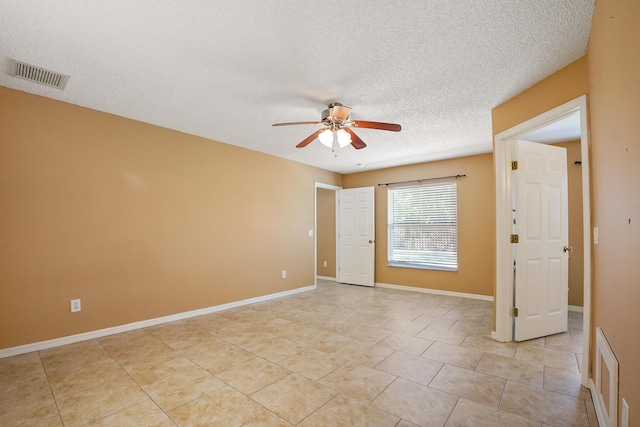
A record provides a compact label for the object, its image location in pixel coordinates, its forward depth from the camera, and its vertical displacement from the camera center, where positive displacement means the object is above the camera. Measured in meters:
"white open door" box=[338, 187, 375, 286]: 5.98 -0.37
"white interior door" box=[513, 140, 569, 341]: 2.96 -0.22
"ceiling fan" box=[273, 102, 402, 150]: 2.70 +0.91
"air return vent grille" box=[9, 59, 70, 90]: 2.31 +1.25
